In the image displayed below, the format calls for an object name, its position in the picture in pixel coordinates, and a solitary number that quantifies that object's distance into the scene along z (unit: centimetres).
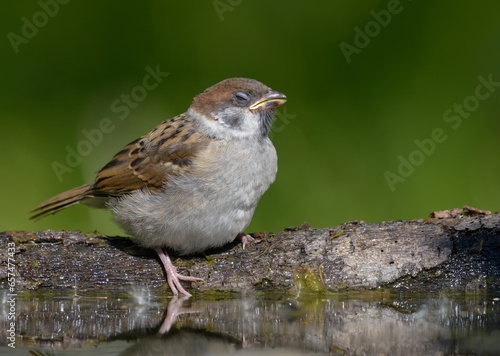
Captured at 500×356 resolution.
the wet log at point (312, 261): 783
